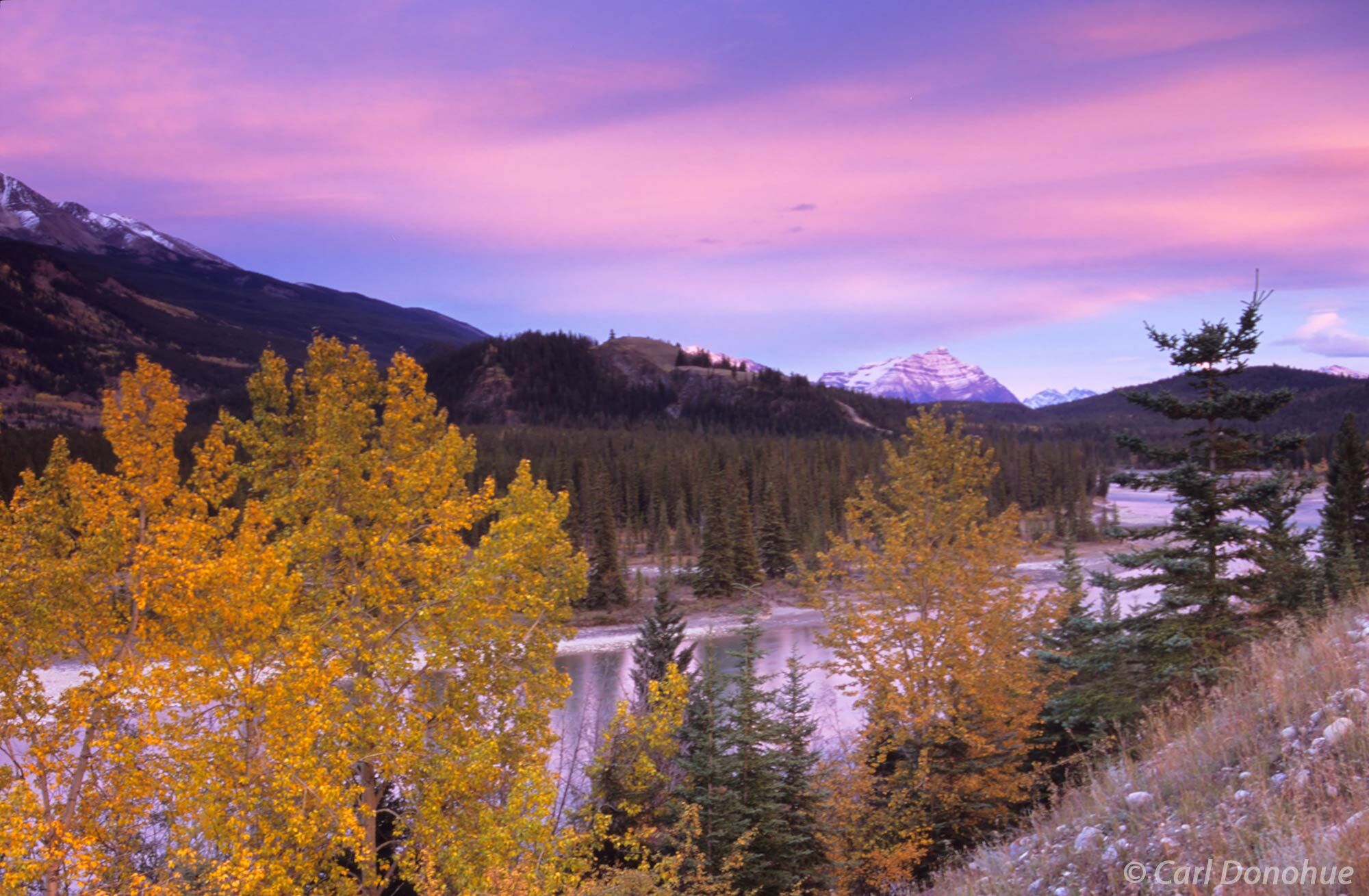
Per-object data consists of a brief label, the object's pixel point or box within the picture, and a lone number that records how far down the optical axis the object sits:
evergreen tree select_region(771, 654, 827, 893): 15.34
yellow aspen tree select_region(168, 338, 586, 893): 10.52
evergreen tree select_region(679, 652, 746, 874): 14.70
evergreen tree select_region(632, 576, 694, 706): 28.94
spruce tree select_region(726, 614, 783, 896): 14.98
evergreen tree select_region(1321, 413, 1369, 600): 38.88
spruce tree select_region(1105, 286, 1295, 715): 15.54
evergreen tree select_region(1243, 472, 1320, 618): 15.40
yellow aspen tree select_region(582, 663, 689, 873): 14.83
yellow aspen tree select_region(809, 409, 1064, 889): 17.41
